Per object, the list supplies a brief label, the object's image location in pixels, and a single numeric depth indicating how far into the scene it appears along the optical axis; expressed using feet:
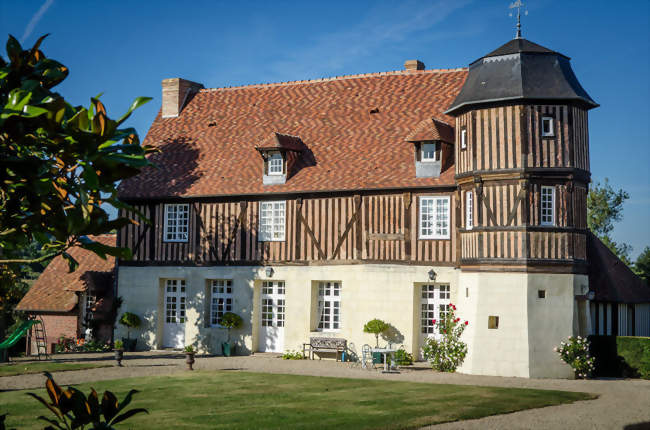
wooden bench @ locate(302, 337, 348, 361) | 69.46
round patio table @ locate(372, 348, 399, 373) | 61.00
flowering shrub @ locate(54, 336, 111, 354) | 79.97
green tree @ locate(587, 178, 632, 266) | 113.80
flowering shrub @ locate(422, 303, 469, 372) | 61.46
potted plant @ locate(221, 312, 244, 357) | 74.20
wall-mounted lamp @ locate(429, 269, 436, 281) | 65.98
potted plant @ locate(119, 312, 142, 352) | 78.74
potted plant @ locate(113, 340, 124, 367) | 63.72
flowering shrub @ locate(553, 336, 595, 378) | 58.08
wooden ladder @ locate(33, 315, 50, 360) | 76.14
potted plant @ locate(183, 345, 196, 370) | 61.36
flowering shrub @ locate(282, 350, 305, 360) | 71.41
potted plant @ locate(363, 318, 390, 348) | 66.49
